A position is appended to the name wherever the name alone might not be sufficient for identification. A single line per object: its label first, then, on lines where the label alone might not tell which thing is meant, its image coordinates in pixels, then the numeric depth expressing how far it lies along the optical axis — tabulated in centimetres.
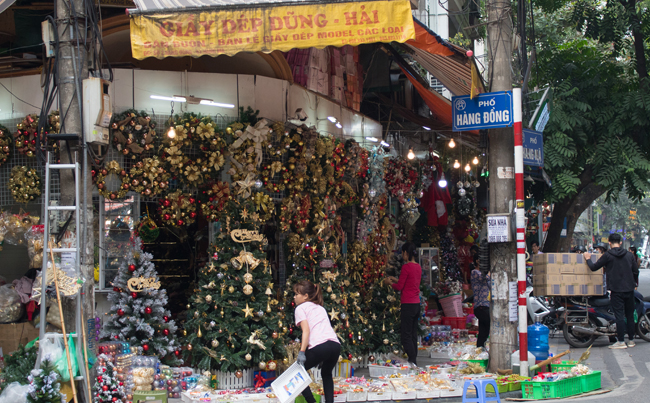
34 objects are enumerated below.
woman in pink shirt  625
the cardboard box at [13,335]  838
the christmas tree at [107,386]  682
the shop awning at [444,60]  755
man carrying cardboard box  1052
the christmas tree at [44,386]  607
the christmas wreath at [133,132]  806
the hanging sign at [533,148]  859
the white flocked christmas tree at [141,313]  798
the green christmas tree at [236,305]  789
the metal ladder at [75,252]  650
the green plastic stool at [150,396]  670
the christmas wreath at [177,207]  834
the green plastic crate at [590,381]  781
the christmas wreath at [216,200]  855
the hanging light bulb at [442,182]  1512
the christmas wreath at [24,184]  821
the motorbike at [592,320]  1136
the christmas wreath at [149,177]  814
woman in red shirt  968
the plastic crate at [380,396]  752
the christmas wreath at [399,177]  1218
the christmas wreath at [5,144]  838
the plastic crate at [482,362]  877
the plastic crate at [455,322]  1340
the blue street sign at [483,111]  812
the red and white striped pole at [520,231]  792
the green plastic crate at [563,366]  823
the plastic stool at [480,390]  634
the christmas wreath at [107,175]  789
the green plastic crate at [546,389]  750
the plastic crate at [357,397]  741
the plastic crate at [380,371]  919
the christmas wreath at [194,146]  821
